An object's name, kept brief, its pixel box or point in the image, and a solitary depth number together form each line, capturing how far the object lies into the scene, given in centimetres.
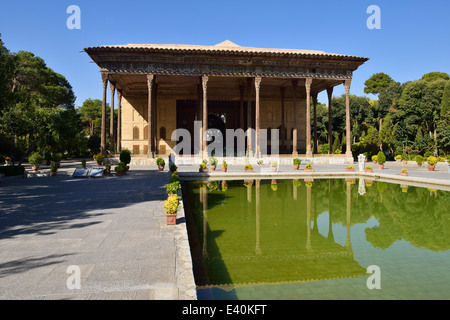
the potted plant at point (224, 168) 1630
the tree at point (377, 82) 6406
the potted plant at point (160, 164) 1730
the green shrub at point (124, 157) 1723
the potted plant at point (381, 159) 1897
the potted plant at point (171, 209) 532
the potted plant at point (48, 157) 2071
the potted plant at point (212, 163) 1742
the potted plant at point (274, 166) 1639
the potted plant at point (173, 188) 651
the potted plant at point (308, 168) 1617
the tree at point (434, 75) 5039
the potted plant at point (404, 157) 2528
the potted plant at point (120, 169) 1495
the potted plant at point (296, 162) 1770
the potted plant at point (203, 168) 1608
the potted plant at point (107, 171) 1487
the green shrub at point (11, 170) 1312
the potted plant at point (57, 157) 1844
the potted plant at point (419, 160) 2091
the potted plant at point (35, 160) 1576
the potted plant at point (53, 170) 1475
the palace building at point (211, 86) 2206
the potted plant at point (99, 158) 1808
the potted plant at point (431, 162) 1800
